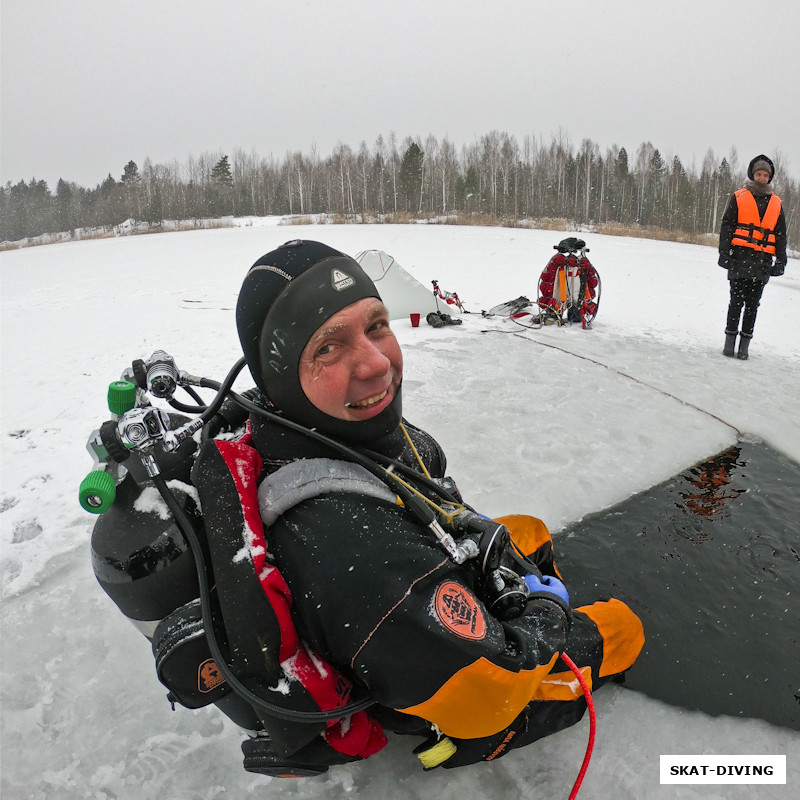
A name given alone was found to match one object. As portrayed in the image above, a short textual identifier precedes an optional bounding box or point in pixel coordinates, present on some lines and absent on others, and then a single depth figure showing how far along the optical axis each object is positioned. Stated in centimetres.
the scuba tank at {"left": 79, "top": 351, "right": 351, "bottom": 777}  116
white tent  694
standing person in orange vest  512
